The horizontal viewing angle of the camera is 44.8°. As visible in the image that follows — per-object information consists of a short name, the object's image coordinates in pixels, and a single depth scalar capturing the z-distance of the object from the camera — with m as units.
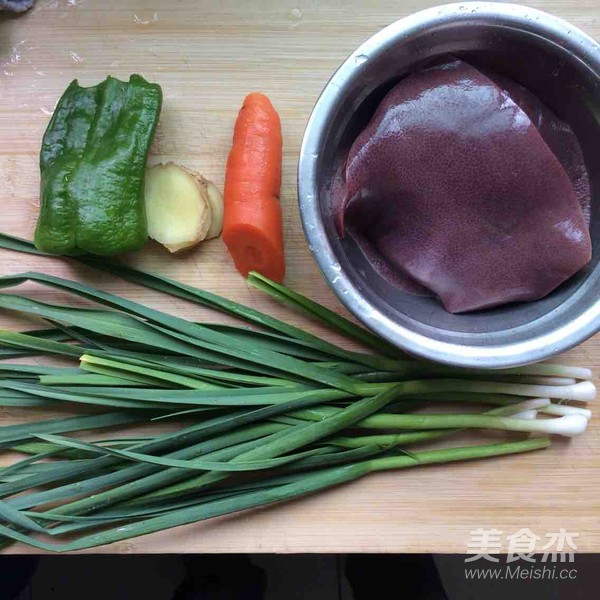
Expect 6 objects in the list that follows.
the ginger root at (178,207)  0.39
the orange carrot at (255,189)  0.38
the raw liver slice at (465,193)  0.34
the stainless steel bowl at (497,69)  0.33
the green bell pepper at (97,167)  0.37
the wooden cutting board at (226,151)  0.39
